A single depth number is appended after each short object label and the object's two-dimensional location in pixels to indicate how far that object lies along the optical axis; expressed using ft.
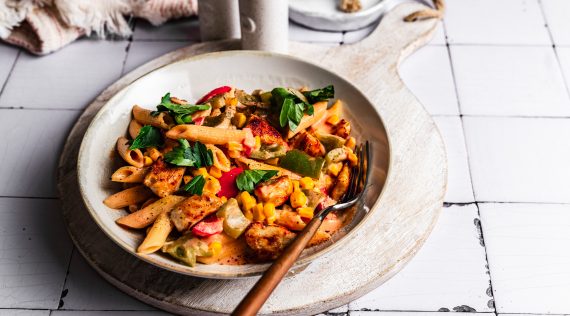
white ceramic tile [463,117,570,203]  2.88
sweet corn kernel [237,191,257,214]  2.56
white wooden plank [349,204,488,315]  2.64
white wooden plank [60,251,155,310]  2.63
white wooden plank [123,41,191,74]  3.22
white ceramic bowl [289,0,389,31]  3.27
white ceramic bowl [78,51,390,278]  2.52
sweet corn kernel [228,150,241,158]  2.66
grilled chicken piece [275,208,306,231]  2.56
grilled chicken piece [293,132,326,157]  2.70
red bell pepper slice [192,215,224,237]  2.52
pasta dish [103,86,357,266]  2.53
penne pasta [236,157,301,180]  2.65
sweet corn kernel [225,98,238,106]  2.77
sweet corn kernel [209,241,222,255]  2.51
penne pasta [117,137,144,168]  2.65
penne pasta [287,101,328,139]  2.73
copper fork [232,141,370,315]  2.30
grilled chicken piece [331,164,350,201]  2.67
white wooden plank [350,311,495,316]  2.62
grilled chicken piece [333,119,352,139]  2.77
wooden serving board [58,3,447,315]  2.60
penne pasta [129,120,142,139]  2.76
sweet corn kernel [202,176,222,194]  2.59
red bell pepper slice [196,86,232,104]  2.83
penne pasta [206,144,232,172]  2.63
